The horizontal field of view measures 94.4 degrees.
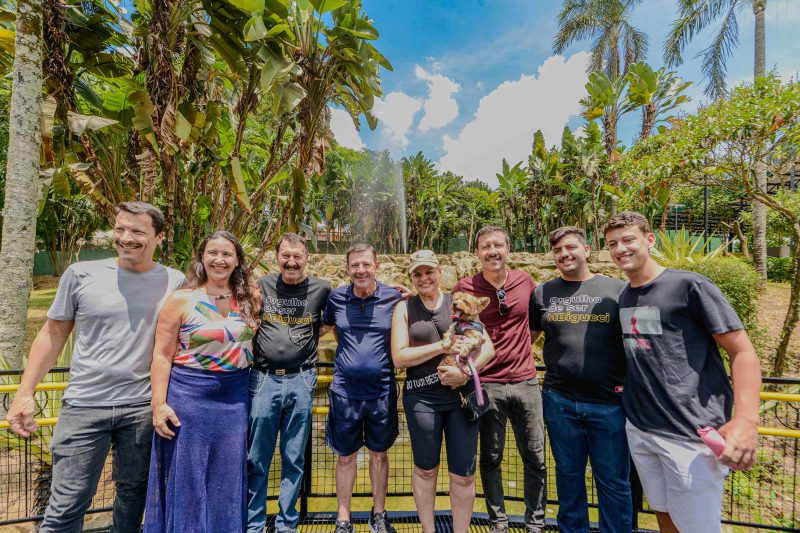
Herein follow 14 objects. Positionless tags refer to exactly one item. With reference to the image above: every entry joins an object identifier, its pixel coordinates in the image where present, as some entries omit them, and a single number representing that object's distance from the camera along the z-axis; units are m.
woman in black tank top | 2.34
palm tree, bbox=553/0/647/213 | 20.72
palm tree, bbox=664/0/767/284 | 10.45
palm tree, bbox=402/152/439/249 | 28.14
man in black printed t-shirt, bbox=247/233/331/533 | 2.52
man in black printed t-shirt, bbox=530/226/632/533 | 2.32
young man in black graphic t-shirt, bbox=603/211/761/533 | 1.84
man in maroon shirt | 2.53
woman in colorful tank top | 2.11
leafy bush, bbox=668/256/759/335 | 6.63
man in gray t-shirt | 2.03
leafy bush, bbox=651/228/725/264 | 8.20
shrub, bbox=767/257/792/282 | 14.80
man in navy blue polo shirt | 2.54
